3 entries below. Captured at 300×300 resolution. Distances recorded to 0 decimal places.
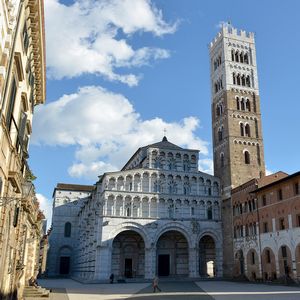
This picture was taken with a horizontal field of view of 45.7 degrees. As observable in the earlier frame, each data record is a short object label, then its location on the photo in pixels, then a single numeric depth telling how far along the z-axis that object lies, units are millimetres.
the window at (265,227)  38275
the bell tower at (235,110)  47875
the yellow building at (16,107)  9338
